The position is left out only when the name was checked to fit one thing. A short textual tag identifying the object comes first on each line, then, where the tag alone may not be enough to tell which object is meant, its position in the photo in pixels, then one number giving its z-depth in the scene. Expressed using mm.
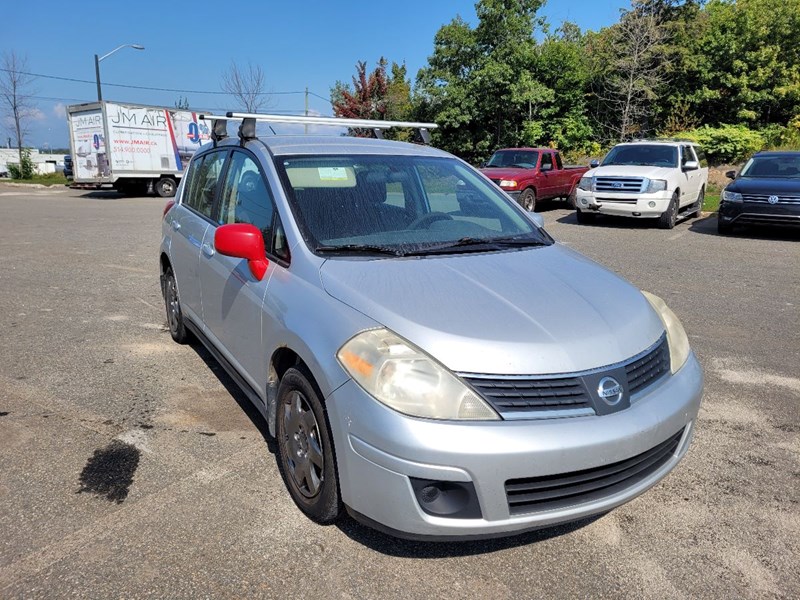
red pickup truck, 15086
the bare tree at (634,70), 23516
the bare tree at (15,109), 36844
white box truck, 20906
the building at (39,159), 42438
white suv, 12445
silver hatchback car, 2176
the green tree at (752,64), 21844
